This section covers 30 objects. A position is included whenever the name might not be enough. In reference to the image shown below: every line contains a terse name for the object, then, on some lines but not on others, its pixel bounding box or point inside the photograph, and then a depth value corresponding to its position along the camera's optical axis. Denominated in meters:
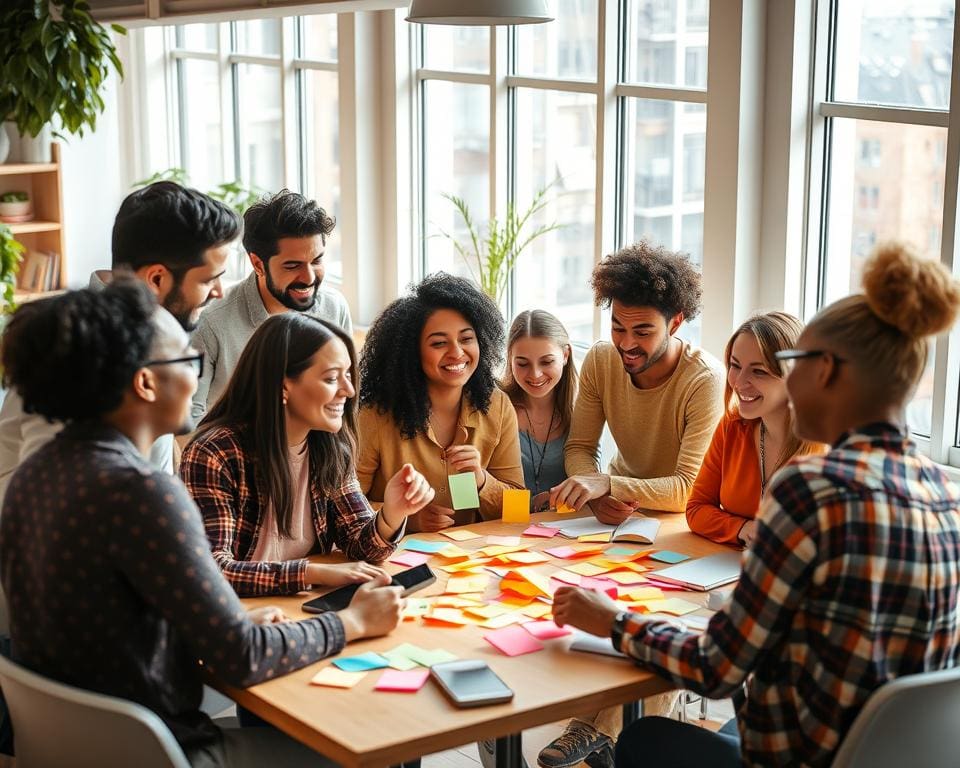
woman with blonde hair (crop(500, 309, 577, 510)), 3.62
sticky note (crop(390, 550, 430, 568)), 2.77
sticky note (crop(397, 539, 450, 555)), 2.87
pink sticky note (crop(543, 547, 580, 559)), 2.84
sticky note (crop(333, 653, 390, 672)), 2.19
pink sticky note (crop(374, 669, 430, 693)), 2.11
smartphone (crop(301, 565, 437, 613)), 2.47
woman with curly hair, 3.34
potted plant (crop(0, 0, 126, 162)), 5.98
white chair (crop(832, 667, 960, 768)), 1.90
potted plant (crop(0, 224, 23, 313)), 6.04
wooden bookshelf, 6.84
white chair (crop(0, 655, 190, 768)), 1.91
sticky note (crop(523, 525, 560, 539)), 3.00
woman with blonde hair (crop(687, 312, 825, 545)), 2.94
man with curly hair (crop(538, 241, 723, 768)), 3.32
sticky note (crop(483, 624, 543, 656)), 2.28
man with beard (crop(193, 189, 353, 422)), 3.72
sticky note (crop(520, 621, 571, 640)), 2.35
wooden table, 1.95
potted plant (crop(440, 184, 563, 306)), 5.05
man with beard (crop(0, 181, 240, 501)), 2.98
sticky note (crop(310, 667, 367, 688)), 2.13
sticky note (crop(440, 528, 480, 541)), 2.98
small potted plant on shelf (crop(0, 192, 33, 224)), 6.69
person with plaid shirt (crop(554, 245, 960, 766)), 1.89
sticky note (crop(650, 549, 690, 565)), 2.80
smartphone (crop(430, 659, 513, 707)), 2.06
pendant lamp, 2.83
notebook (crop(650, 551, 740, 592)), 2.64
